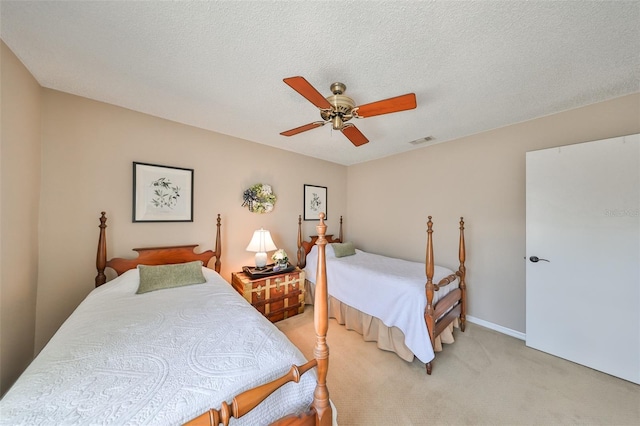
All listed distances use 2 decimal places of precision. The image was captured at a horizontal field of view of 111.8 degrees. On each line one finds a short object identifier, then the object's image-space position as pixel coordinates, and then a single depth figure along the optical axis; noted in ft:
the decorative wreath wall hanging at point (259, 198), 10.06
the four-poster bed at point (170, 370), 2.48
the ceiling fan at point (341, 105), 4.55
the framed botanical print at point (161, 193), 7.62
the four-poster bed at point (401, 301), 6.63
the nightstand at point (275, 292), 8.59
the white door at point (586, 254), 6.18
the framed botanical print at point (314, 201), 12.49
